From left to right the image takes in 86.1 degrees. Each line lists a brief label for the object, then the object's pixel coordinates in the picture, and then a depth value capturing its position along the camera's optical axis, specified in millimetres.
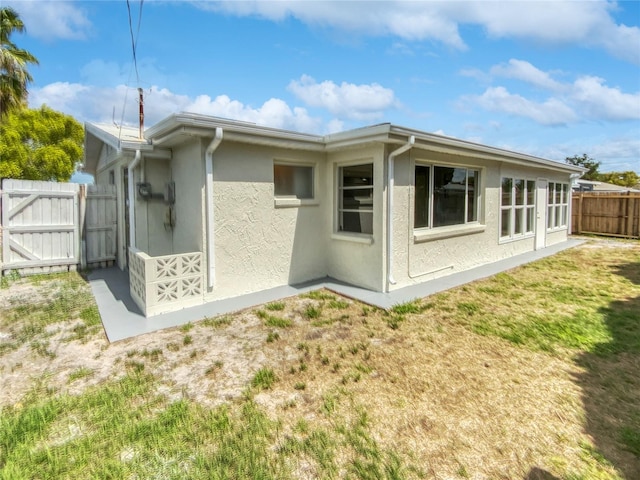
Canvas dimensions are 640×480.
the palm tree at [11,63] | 13492
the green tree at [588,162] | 46750
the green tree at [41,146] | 22344
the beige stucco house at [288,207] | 5891
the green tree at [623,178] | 42406
